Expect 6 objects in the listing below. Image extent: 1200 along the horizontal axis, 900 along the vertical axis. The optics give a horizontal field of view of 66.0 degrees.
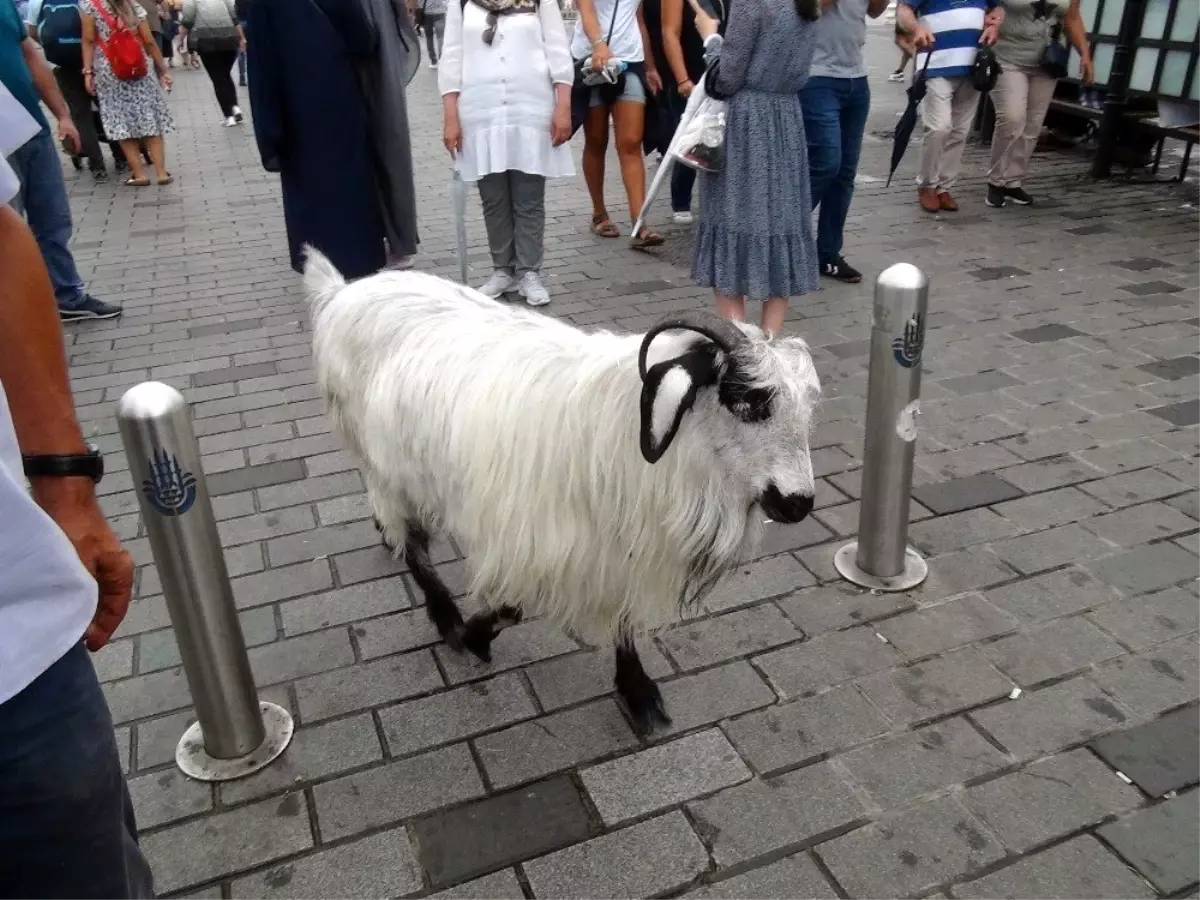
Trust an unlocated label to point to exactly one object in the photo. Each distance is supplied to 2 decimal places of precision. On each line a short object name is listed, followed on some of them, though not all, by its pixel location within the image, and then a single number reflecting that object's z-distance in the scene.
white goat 2.29
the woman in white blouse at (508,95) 5.57
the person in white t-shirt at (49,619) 1.21
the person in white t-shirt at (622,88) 6.80
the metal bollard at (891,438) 3.08
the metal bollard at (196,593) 2.37
